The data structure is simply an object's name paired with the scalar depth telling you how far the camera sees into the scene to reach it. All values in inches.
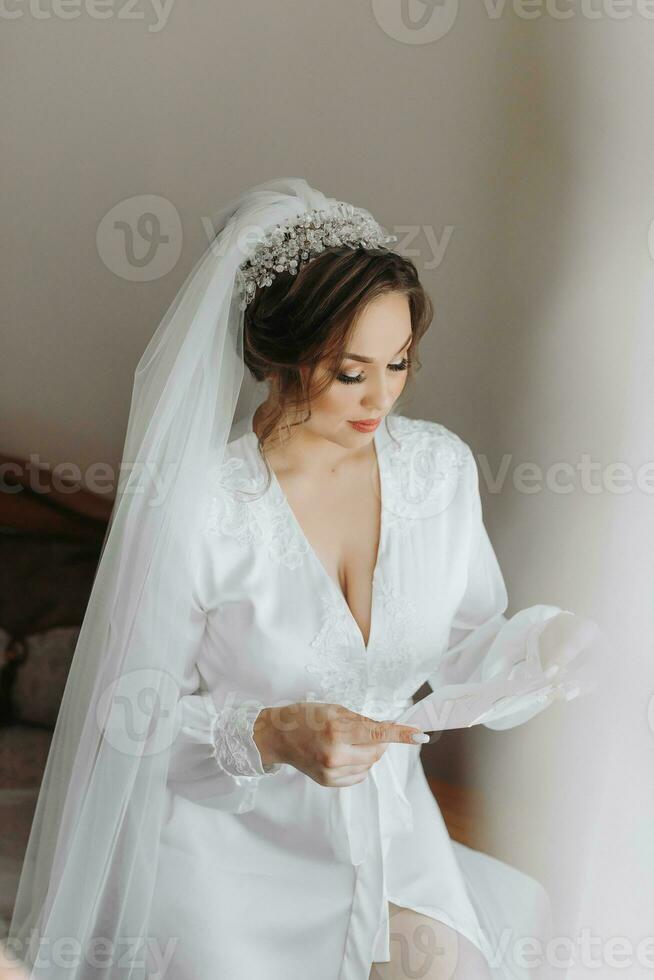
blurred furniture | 66.4
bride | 44.0
